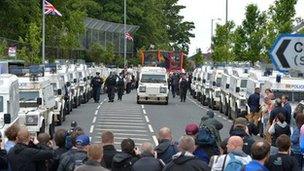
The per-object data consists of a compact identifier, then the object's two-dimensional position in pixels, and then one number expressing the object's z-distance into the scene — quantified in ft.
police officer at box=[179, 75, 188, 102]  173.07
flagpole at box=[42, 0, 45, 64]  172.12
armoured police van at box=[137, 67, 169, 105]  161.07
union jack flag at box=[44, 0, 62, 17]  175.40
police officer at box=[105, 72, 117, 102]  162.79
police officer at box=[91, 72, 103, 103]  162.09
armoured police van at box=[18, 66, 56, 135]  83.41
